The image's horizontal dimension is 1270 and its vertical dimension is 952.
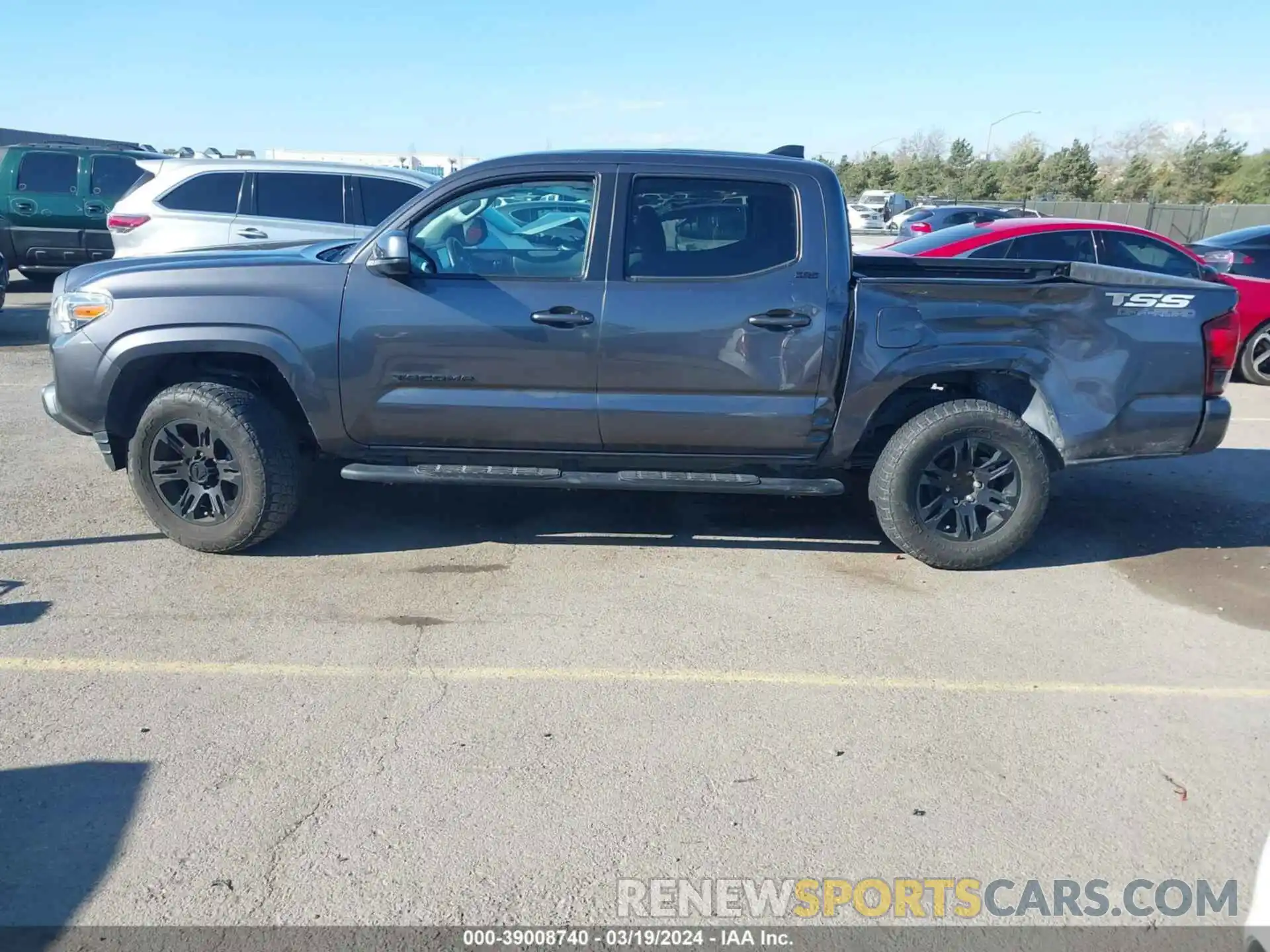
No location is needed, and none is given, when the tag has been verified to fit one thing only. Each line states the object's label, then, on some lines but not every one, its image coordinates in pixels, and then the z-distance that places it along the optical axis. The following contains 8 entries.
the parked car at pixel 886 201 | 43.25
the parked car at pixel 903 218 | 26.86
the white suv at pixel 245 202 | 10.00
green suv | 14.12
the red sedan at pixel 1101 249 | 9.45
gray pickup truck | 4.81
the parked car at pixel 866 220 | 35.28
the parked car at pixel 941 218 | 21.09
